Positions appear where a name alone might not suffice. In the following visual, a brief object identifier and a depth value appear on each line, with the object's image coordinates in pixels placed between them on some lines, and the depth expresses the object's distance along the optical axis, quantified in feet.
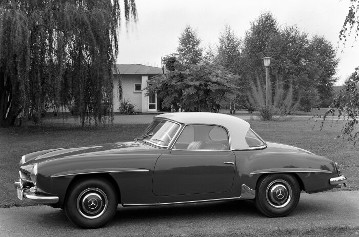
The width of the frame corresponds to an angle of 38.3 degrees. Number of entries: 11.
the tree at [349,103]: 15.31
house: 137.90
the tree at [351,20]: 14.73
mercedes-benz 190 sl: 20.03
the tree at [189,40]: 146.38
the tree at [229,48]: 179.45
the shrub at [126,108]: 128.24
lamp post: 96.48
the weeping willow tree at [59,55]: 55.36
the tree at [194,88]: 61.26
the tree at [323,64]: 185.65
